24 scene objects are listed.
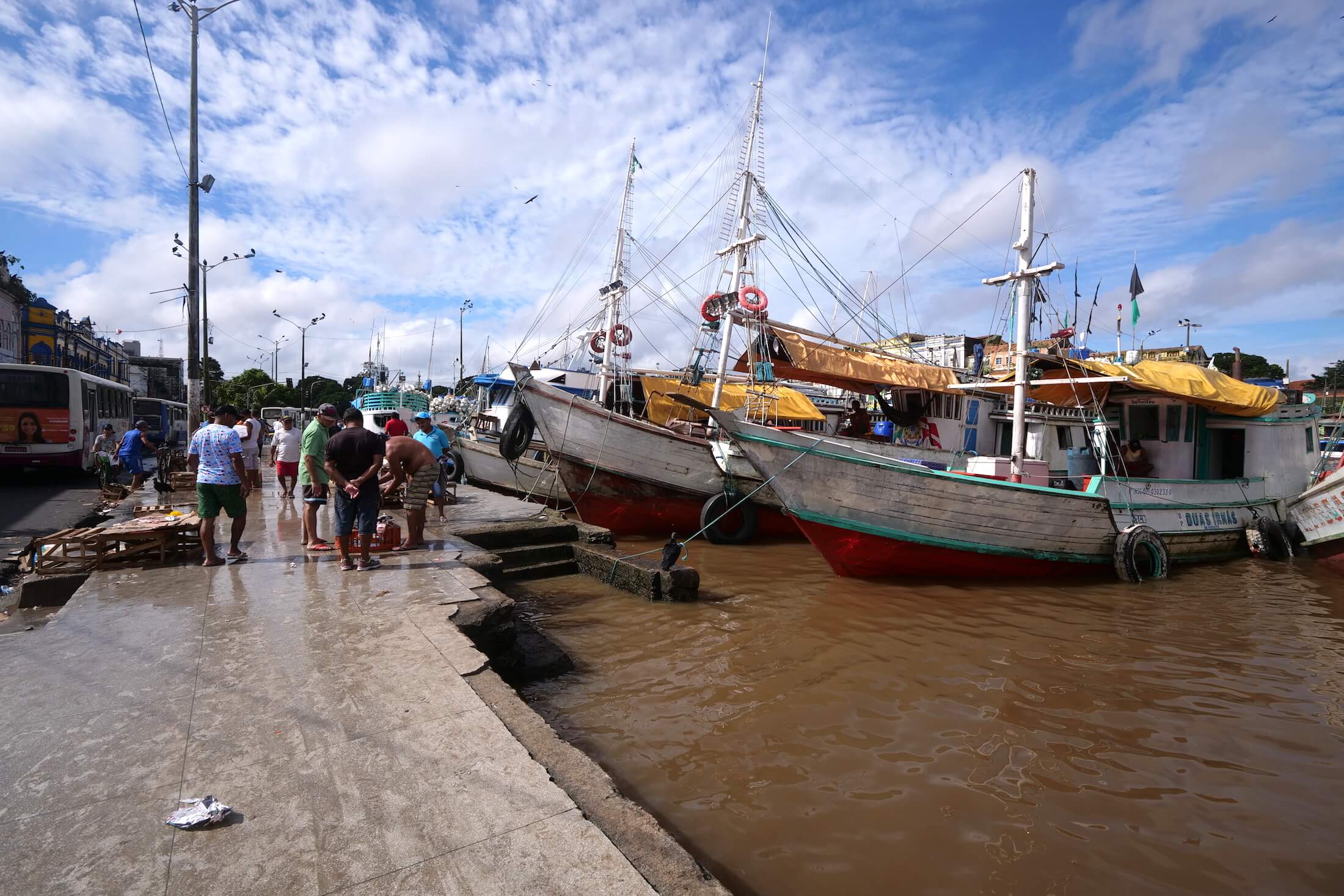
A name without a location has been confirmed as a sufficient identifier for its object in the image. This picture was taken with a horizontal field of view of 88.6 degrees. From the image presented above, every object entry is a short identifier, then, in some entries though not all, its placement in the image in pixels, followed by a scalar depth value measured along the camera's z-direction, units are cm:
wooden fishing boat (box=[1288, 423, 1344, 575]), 1177
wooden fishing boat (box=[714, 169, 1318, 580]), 947
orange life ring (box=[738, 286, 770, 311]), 1345
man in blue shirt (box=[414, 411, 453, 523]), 1023
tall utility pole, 1326
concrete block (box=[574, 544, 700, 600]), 812
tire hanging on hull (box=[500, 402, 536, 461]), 1330
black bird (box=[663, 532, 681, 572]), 838
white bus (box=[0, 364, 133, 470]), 1499
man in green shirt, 764
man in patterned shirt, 652
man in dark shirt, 658
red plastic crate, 764
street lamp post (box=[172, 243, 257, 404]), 2311
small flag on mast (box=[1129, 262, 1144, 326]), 1967
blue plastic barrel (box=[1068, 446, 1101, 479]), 1265
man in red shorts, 1151
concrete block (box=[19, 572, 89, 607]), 618
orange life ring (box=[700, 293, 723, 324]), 1468
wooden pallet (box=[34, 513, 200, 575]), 645
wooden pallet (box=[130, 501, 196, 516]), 832
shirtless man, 743
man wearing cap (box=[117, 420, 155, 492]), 1320
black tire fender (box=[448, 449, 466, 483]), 1576
